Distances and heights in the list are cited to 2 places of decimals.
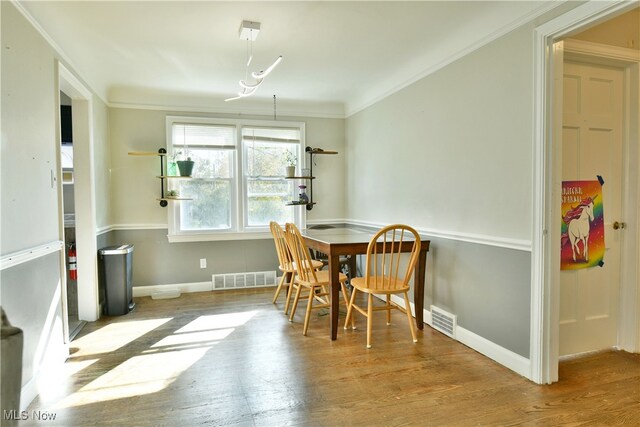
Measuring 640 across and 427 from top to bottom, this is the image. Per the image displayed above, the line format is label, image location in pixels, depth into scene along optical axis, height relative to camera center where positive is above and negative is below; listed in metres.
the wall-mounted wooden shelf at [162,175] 4.11 +0.27
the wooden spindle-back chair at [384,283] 2.71 -0.70
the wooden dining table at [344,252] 2.87 -0.46
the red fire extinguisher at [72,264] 3.37 -0.62
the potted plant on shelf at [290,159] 4.70 +0.49
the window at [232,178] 4.36 +0.24
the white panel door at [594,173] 2.46 +0.15
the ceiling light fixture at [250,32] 2.56 +1.22
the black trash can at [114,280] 3.52 -0.81
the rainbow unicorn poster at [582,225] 2.46 -0.22
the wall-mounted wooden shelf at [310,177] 4.64 +0.25
